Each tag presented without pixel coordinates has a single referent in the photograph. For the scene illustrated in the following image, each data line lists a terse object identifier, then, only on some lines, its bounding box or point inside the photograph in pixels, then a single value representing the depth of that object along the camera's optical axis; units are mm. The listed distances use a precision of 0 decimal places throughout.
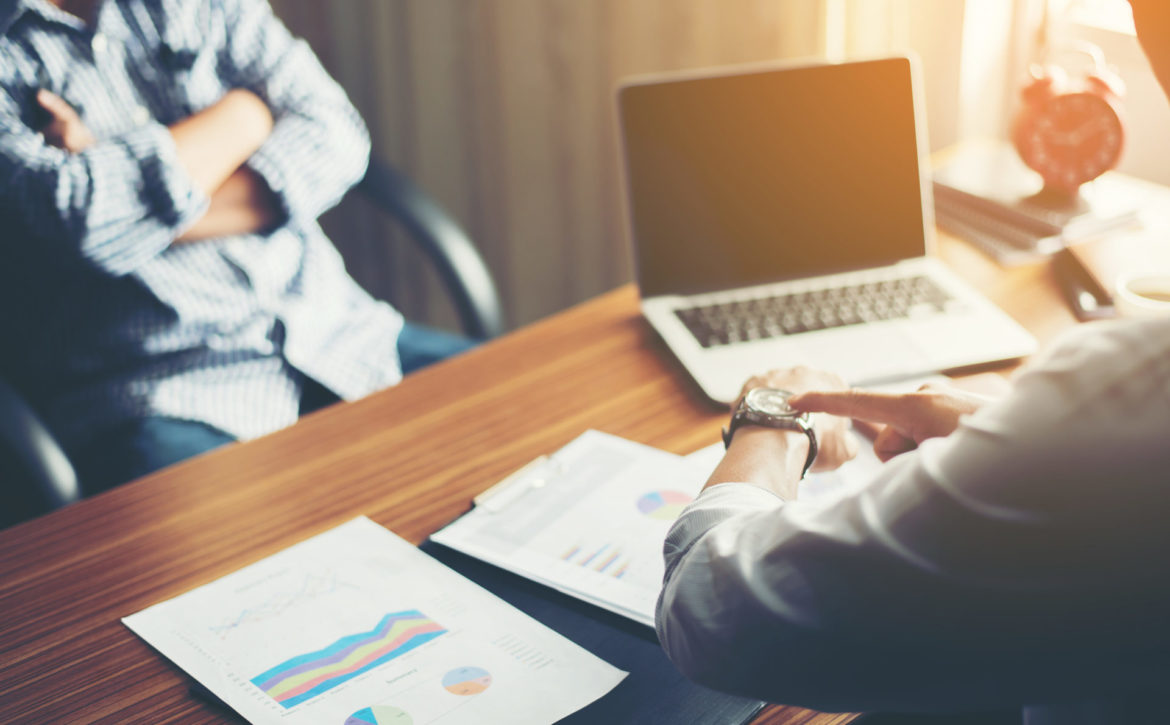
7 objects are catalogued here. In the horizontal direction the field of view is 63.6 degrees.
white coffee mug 1069
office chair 1500
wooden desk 707
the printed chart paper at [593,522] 762
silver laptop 1167
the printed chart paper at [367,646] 649
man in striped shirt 1204
